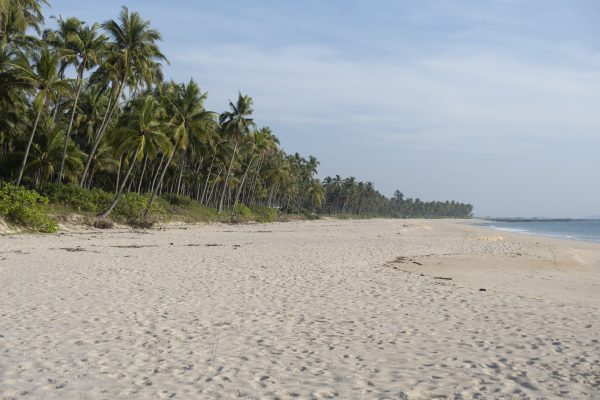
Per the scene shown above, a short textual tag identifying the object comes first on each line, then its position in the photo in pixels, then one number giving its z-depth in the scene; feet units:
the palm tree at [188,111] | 124.57
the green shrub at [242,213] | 181.46
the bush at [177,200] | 150.10
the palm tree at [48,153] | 109.29
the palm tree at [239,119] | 158.10
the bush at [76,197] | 98.48
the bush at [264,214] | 200.34
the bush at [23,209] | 73.51
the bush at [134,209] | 110.73
